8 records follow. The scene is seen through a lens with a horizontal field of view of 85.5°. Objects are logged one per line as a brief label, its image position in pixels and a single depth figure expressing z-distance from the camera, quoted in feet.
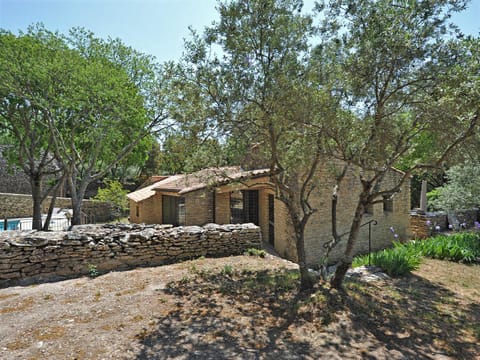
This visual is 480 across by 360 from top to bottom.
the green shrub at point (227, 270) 23.22
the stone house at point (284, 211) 35.83
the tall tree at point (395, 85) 14.60
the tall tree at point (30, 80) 31.40
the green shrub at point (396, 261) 25.64
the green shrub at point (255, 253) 28.96
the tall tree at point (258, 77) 15.92
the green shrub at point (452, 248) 29.73
